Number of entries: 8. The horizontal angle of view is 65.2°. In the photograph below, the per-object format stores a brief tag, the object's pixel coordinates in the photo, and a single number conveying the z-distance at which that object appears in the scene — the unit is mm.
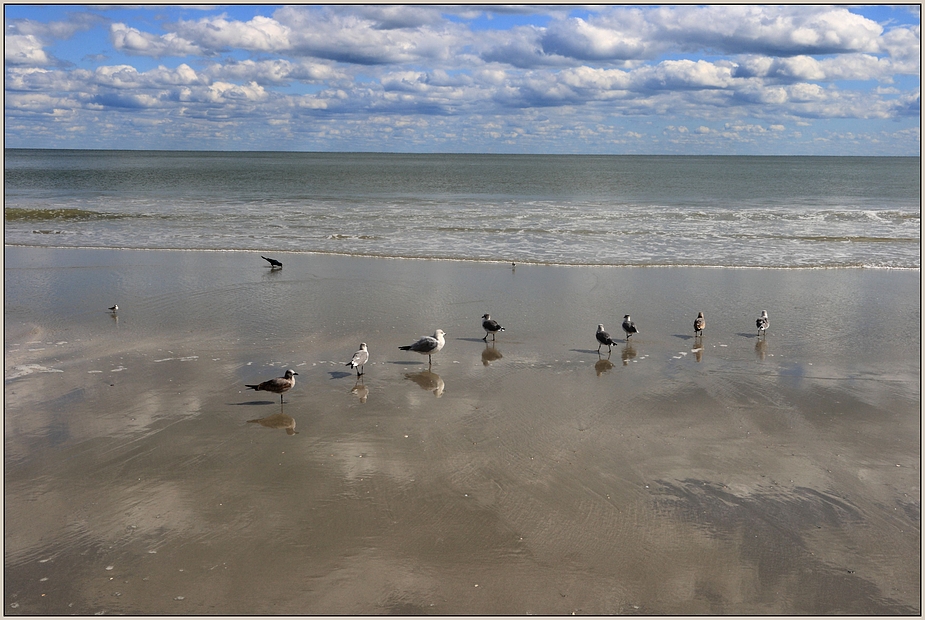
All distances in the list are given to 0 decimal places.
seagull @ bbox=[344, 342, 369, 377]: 11539
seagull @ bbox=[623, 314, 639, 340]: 13727
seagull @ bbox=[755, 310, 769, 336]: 13914
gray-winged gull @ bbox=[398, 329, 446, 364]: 12305
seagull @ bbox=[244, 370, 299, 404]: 10215
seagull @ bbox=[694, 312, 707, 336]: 13844
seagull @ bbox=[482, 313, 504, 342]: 13750
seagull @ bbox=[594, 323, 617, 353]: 12969
